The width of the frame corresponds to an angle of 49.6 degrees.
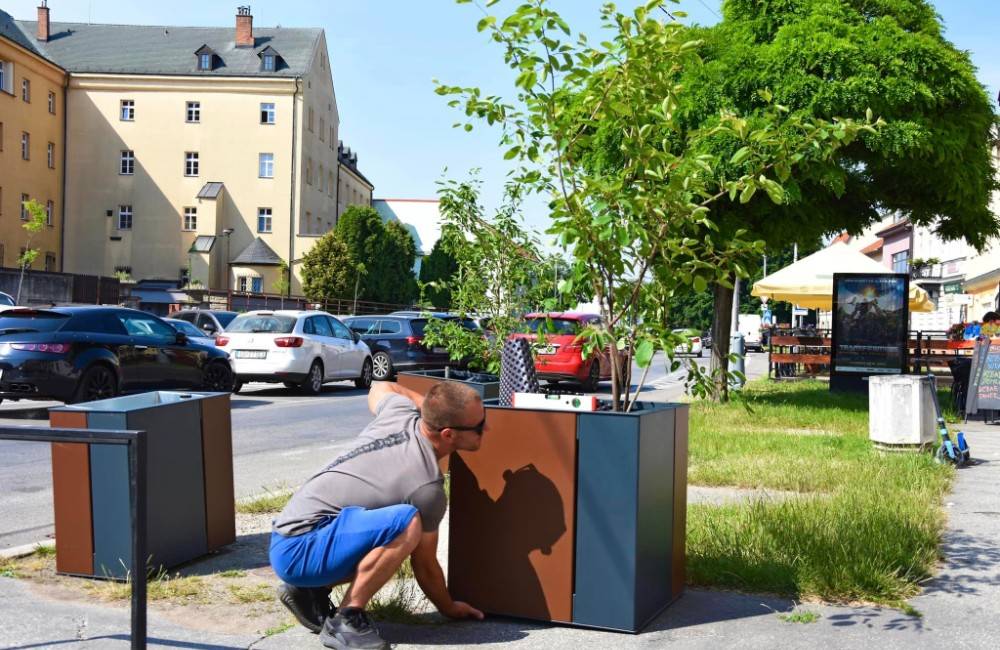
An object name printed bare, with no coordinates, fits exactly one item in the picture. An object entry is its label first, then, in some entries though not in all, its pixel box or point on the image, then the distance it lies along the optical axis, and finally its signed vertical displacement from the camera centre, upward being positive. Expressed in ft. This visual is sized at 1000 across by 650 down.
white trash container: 34.47 -3.02
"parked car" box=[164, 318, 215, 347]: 64.44 -1.24
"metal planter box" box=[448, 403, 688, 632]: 14.99 -2.88
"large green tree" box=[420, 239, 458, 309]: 247.70 +11.11
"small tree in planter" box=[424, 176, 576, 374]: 33.01 +1.14
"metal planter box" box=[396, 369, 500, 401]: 27.40 -1.81
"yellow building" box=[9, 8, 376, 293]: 215.51 +31.04
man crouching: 13.91 -2.65
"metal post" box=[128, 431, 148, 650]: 12.28 -2.51
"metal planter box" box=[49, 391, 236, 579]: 17.62 -2.97
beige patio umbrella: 73.87 +2.99
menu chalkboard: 48.78 -2.53
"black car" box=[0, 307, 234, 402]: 44.29 -1.90
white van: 209.97 -2.14
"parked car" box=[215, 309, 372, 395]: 64.23 -2.15
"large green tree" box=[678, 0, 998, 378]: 48.32 +10.07
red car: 68.39 -3.51
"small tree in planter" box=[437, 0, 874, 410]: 16.10 +2.37
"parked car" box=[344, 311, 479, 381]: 78.12 -2.55
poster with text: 63.00 -0.33
